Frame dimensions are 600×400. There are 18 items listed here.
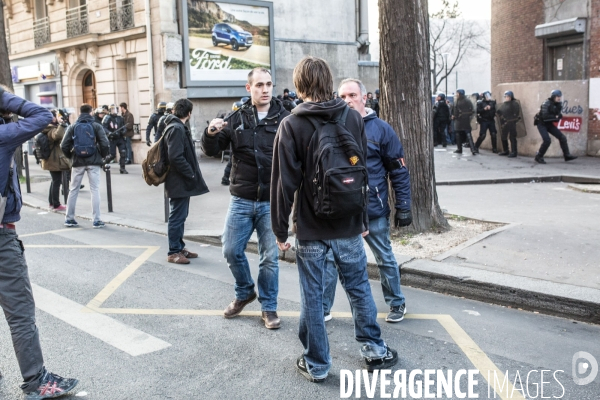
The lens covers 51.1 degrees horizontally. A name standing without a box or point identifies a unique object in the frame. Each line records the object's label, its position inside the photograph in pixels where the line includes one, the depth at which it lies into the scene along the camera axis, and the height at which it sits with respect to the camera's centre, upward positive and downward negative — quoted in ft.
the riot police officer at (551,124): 48.29 -0.31
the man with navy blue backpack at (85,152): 31.19 -0.97
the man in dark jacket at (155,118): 47.96 +1.05
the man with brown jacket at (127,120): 61.00 +1.17
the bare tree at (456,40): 147.43 +19.62
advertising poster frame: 61.52 +5.24
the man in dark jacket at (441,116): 66.49 +0.70
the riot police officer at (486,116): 54.85 +0.47
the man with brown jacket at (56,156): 35.45 -1.23
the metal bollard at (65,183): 38.50 -3.06
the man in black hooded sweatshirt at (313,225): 12.14 -1.96
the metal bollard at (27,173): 42.65 -2.71
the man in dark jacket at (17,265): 11.84 -2.45
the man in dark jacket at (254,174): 15.85 -1.16
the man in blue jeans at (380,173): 15.30 -1.21
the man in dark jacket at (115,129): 58.44 +0.30
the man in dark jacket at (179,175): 22.76 -1.64
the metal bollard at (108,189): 35.21 -3.19
